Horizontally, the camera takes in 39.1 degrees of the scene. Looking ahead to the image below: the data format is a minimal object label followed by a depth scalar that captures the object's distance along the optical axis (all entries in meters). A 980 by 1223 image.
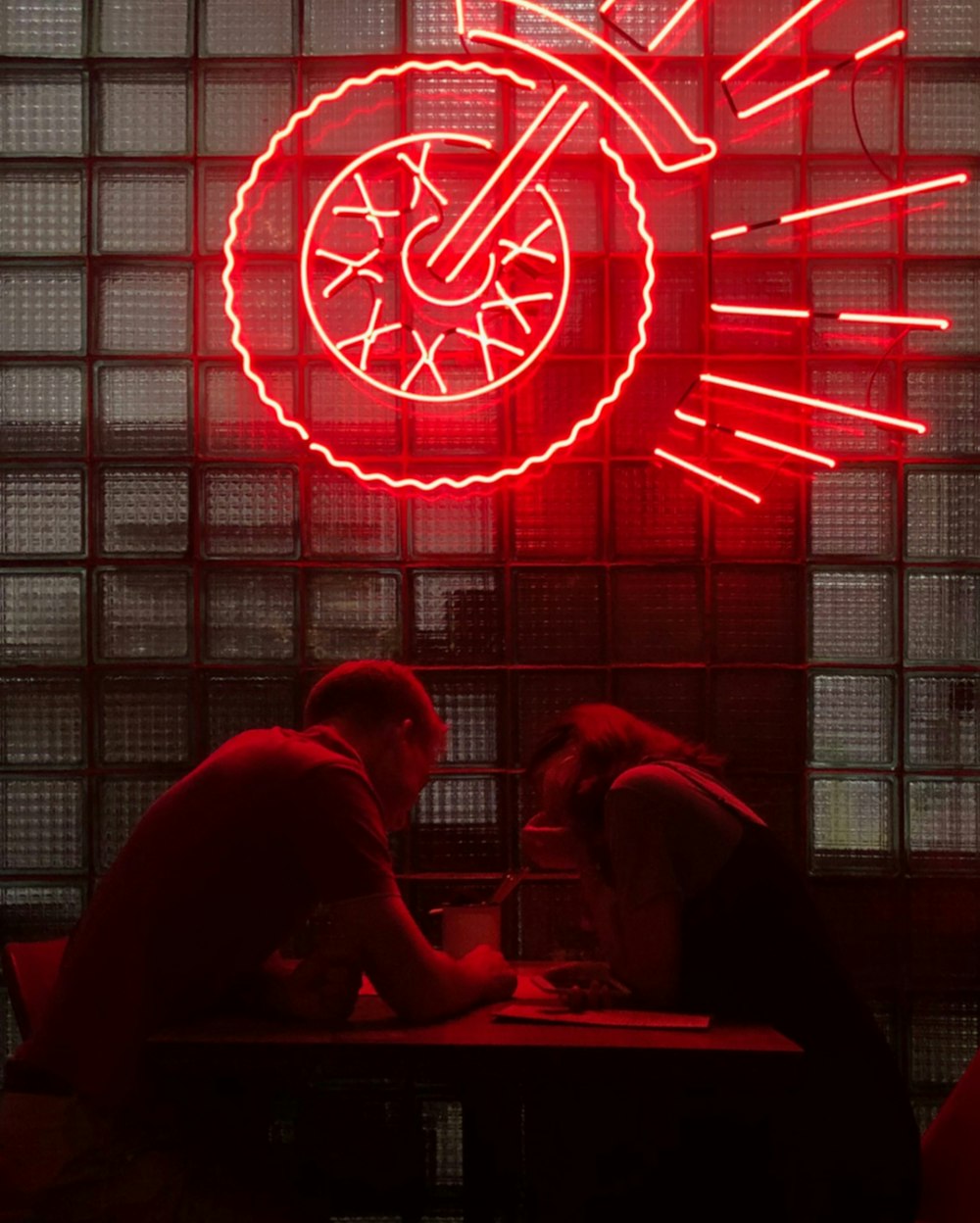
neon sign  3.63
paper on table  2.42
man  2.32
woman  2.50
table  2.23
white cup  3.09
